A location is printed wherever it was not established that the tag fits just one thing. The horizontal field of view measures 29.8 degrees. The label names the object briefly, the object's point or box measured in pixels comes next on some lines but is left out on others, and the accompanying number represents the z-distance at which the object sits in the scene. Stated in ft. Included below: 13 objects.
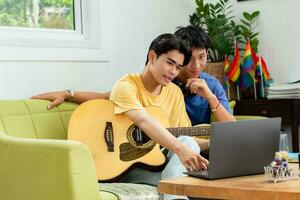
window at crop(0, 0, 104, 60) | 9.87
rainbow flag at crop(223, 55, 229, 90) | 12.69
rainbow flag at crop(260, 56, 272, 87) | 12.61
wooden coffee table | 5.04
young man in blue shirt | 9.46
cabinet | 11.77
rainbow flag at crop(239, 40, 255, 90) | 12.44
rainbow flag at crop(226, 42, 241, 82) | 12.57
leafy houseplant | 12.78
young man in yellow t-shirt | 7.77
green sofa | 6.59
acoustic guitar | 8.37
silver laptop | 5.71
